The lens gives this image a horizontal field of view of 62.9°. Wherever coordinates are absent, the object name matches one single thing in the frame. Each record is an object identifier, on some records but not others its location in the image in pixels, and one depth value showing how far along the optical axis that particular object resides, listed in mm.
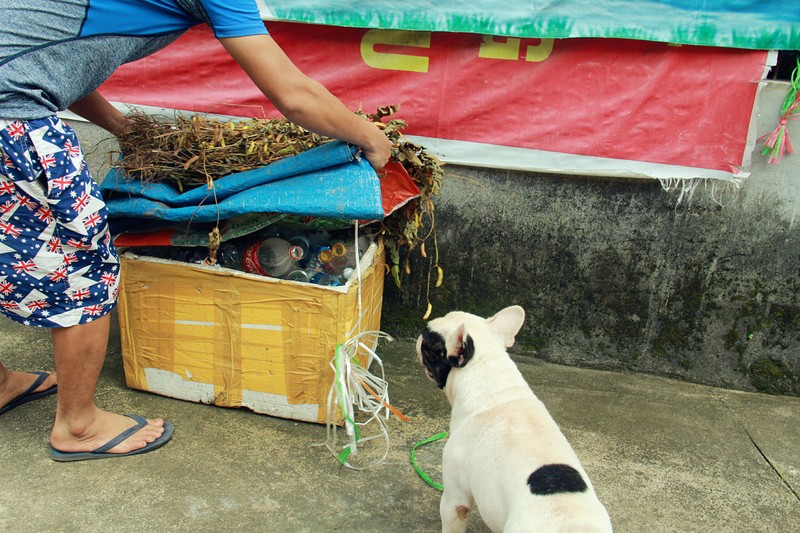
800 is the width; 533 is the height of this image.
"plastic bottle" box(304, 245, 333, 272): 2811
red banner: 2992
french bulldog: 1674
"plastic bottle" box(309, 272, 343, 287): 2748
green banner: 2812
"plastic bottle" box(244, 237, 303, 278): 2756
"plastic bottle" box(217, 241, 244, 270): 2807
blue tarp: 2424
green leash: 2490
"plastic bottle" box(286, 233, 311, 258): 2839
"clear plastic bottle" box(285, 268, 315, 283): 2764
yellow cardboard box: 2641
